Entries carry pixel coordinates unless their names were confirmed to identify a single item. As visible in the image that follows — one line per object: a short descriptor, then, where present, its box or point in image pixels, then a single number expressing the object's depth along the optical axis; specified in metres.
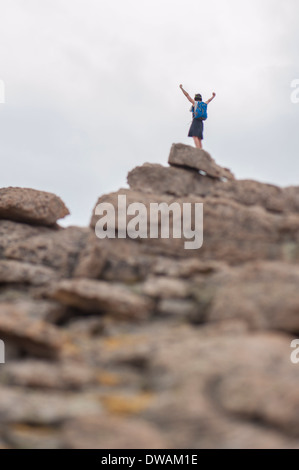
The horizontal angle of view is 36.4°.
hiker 33.03
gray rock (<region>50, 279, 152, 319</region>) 17.94
